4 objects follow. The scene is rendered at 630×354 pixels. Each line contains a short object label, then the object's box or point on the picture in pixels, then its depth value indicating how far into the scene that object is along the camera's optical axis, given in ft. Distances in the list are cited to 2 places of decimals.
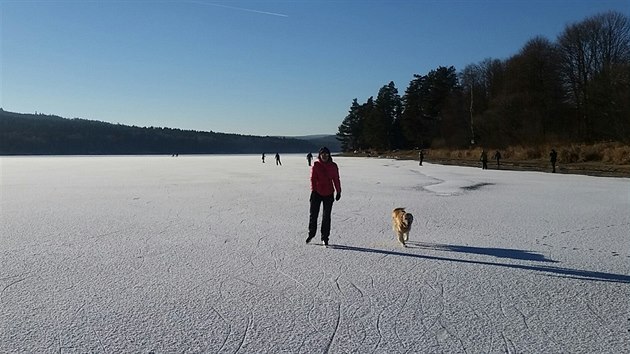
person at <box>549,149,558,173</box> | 74.49
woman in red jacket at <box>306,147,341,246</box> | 21.54
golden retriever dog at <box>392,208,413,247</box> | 21.12
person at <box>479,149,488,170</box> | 86.52
